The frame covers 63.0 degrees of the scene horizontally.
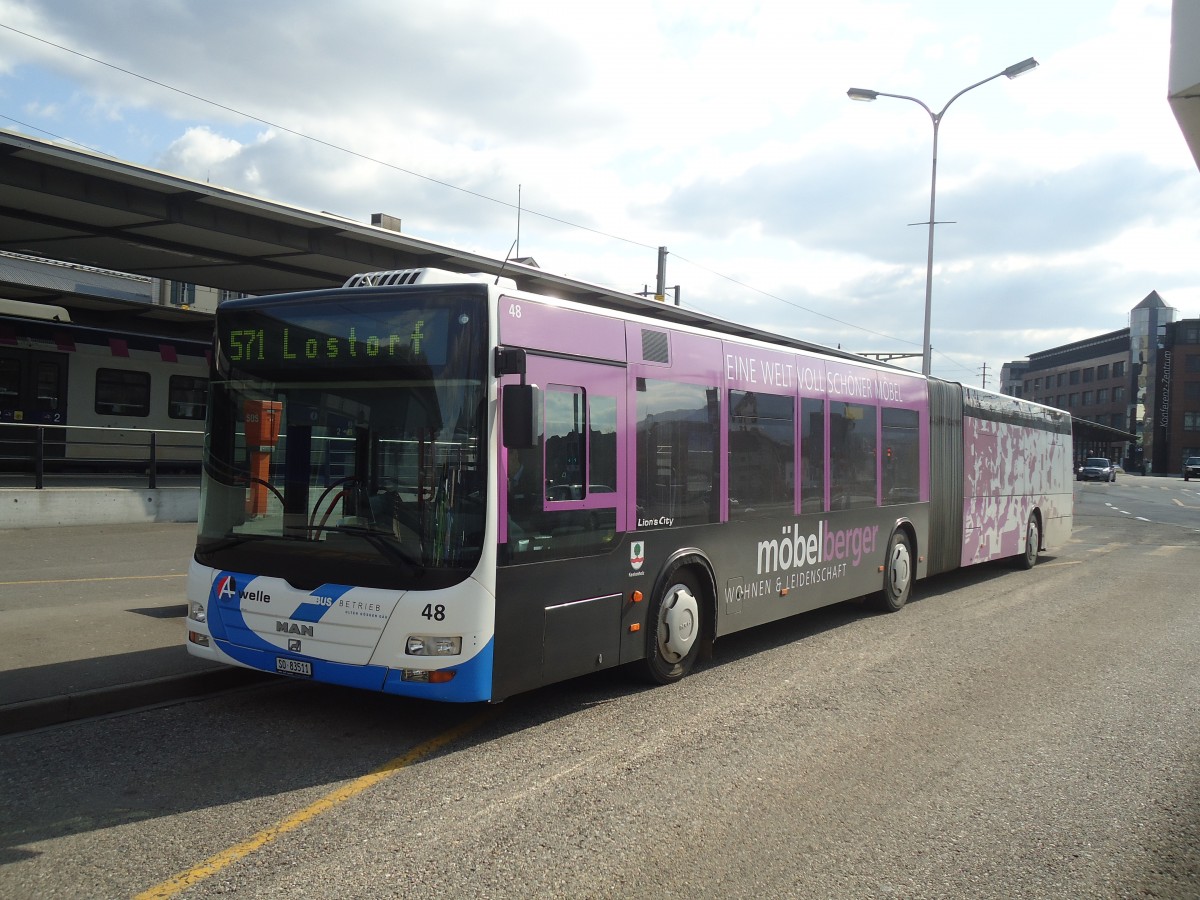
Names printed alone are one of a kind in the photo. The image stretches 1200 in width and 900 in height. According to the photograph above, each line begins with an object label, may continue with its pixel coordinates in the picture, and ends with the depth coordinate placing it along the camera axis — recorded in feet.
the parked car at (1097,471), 242.58
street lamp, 82.69
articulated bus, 19.45
